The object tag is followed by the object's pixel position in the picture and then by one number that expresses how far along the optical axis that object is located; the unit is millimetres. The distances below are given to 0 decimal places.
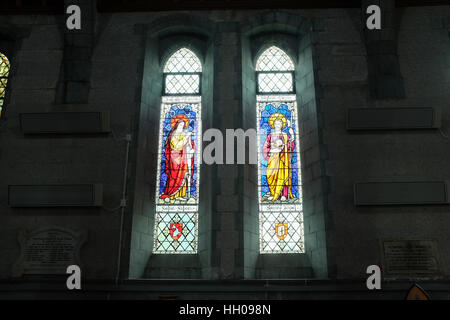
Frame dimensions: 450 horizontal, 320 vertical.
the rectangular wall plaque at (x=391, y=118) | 6078
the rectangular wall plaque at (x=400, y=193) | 5758
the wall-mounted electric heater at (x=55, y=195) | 5910
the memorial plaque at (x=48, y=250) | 5684
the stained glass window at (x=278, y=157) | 6188
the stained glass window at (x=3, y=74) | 6996
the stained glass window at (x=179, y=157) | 6254
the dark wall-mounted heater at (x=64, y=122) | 6273
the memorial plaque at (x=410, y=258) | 5469
